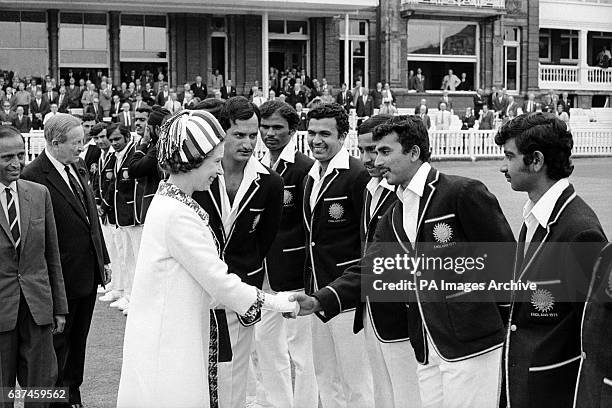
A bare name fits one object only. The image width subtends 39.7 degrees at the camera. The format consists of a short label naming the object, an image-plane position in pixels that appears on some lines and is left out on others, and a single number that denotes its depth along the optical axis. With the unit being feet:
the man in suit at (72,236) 18.99
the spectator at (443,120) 104.12
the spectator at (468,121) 108.17
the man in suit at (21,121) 81.97
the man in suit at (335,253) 18.04
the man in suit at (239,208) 16.55
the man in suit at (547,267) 11.28
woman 11.23
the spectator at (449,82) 136.77
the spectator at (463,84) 139.85
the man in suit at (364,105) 109.09
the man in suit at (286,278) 18.78
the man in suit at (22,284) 16.02
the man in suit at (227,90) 107.45
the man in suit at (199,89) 104.73
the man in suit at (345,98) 108.68
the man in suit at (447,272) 13.21
